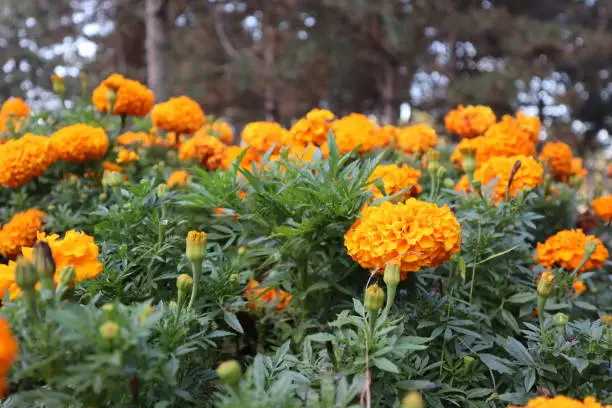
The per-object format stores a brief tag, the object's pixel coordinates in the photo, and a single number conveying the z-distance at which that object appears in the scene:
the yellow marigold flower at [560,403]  0.76
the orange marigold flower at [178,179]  1.81
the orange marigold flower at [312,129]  1.85
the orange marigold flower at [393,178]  1.48
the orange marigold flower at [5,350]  0.67
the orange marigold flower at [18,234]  1.58
